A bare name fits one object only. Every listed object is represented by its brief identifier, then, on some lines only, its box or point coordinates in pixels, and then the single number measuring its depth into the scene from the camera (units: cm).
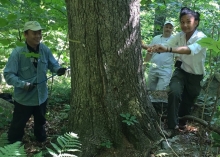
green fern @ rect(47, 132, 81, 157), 203
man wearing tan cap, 388
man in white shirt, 562
